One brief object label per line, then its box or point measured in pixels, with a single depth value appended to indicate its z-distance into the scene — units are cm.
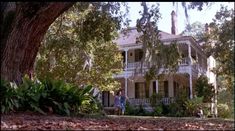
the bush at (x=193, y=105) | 2459
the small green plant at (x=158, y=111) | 2655
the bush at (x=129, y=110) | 2777
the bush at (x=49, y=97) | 1123
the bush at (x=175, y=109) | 2610
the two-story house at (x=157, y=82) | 3003
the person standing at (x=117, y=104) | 2163
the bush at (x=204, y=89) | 2825
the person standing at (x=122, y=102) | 2173
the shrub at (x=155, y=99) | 2862
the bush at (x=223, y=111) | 3294
